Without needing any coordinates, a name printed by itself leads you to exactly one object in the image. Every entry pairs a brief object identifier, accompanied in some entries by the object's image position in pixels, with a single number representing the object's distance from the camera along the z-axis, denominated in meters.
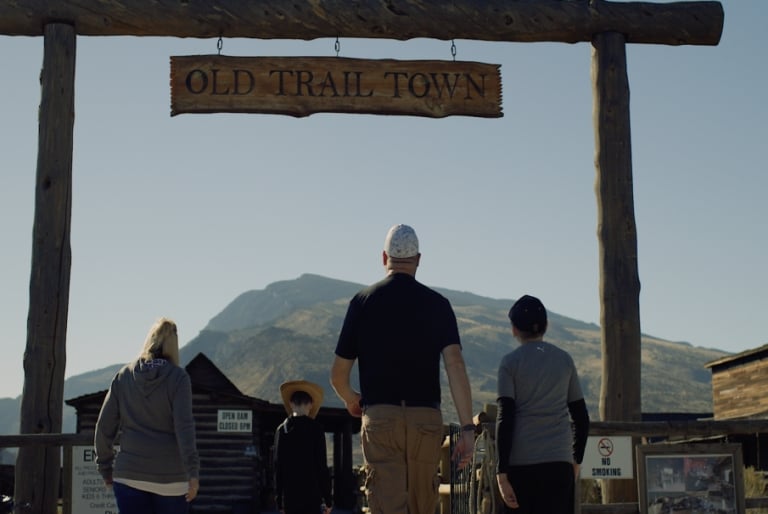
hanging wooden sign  11.49
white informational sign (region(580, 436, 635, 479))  9.65
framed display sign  9.45
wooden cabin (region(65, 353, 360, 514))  29.78
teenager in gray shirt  6.23
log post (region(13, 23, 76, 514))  10.62
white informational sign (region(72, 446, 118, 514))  9.90
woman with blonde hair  6.33
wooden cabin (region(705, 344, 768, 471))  33.03
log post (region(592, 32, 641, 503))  10.98
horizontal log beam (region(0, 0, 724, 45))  11.33
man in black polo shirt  5.91
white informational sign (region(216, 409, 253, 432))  14.82
